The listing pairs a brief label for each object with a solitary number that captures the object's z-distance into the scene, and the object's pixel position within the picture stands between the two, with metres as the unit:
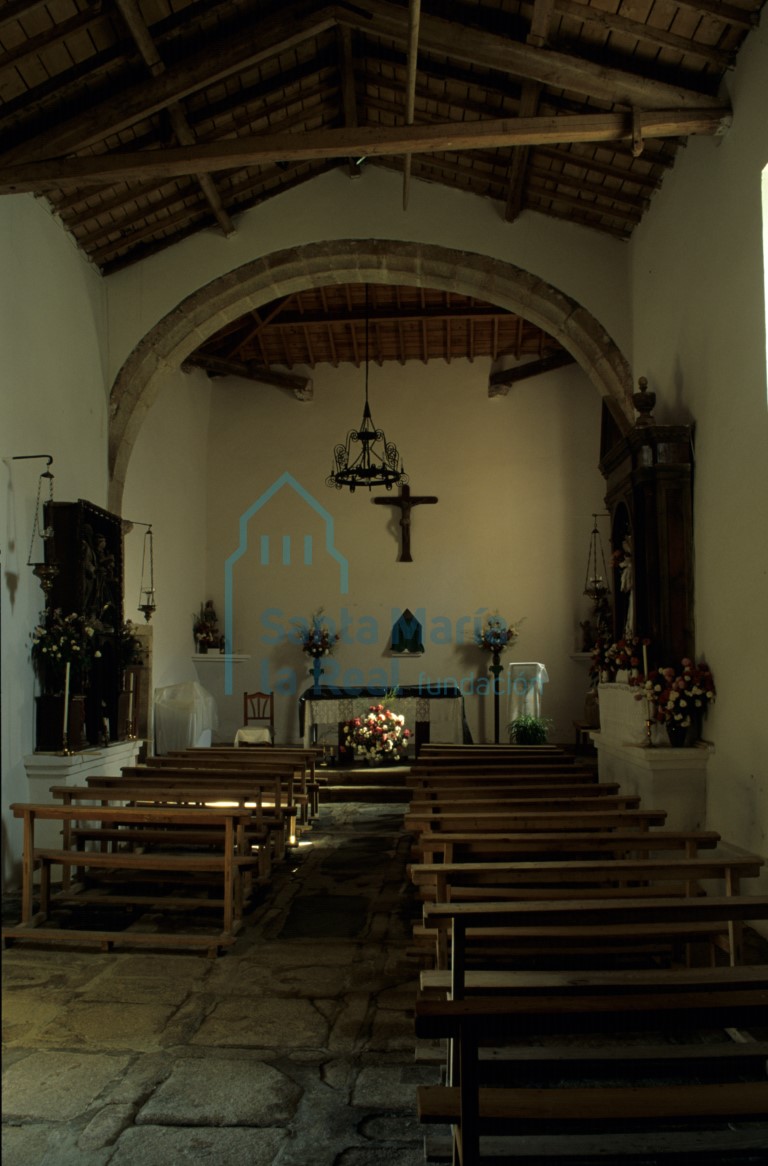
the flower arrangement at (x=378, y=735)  10.19
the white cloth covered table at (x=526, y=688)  12.47
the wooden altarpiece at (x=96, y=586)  6.91
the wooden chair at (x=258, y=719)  10.88
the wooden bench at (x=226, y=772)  6.53
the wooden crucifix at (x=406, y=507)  13.57
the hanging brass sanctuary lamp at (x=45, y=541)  6.36
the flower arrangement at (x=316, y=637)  13.20
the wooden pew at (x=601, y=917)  2.71
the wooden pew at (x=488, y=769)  6.67
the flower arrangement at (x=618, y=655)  6.60
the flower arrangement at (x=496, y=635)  13.02
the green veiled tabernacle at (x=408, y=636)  13.41
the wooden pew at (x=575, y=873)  3.38
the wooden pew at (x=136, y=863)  4.62
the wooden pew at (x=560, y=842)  3.90
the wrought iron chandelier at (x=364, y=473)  9.09
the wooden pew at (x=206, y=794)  5.32
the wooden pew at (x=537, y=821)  4.36
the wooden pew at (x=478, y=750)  7.81
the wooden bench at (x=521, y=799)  4.99
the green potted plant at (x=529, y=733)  11.48
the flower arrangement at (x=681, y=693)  5.95
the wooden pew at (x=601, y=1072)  1.91
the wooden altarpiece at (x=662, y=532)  6.44
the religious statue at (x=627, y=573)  6.97
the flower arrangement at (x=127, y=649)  7.80
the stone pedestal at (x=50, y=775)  6.42
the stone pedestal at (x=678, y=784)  5.95
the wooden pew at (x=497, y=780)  6.13
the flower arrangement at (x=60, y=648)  6.52
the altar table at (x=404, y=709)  10.88
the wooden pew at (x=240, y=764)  6.82
